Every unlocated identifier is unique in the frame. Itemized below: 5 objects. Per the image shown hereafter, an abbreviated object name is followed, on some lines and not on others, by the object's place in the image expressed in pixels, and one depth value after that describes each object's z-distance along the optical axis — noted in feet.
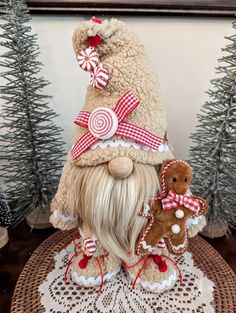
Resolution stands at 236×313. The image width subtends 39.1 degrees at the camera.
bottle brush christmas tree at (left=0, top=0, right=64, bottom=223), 2.13
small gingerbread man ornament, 1.66
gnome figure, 1.56
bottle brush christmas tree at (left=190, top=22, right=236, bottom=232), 2.12
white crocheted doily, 1.90
